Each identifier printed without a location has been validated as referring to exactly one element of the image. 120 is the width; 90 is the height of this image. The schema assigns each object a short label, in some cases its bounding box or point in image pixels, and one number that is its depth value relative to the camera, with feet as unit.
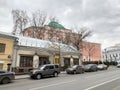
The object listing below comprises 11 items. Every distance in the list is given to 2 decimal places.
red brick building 87.33
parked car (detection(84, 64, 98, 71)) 63.01
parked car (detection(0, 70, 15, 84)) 30.07
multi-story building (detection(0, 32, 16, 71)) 46.07
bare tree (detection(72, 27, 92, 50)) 94.34
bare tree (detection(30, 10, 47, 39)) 87.39
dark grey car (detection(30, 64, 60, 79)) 37.67
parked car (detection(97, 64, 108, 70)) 75.54
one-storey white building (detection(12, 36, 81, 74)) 50.36
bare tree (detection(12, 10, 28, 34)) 81.24
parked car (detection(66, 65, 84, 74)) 51.38
